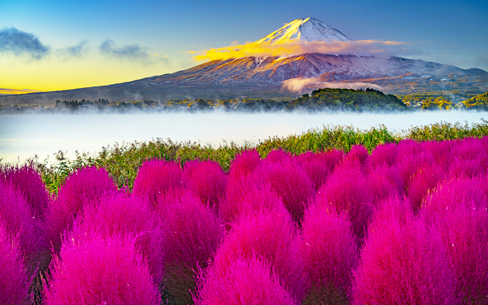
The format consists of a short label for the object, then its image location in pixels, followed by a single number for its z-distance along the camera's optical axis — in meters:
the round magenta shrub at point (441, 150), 7.78
